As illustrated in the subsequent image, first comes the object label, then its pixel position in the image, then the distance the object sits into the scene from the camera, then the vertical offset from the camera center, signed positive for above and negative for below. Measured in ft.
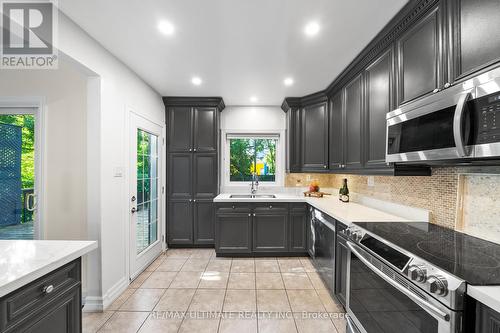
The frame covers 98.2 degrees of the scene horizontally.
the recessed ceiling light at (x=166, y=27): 5.85 +3.86
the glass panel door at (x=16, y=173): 7.94 -0.27
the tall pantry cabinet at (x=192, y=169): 12.09 -0.17
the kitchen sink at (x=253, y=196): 12.30 -1.71
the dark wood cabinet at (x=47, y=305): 3.01 -2.20
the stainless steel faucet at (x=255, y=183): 13.19 -1.04
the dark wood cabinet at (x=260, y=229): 11.05 -3.22
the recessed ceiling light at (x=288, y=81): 9.55 +3.85
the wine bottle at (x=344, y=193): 9.70 -1.25
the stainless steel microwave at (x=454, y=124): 3.16 +0.76
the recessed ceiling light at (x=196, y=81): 9.55 +3.87
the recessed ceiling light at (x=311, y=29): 5.86 +3.85
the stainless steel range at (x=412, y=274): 2.97 -1.77
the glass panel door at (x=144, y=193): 8.83 -1.24
